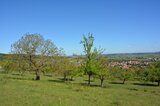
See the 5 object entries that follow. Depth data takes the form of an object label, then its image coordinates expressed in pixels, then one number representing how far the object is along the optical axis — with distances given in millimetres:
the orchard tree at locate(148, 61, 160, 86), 46635
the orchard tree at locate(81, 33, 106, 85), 35239
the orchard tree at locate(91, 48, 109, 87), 35355
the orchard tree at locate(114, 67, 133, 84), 48240
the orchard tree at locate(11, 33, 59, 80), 37387
